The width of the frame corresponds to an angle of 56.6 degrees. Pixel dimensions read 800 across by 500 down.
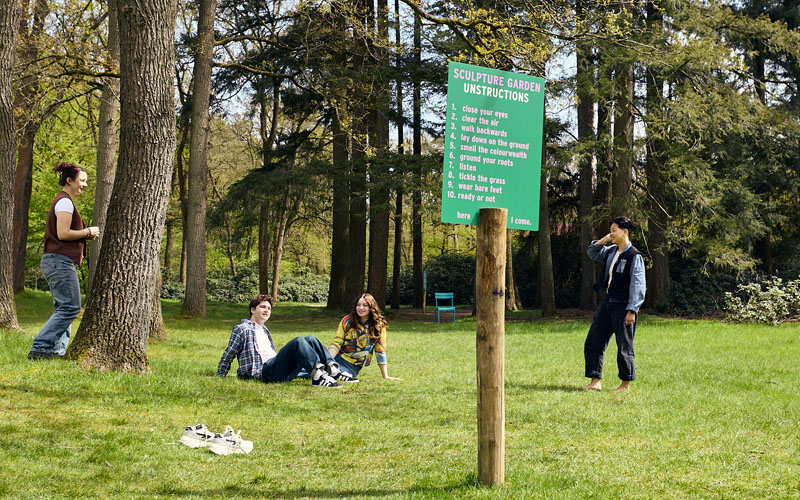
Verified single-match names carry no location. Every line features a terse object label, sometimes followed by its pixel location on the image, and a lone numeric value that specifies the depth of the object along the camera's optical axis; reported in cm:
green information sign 464
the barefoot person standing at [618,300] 874
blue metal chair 3800
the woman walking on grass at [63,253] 820
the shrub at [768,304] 2023
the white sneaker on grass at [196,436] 556
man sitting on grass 893
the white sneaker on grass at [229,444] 547
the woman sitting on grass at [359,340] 939
